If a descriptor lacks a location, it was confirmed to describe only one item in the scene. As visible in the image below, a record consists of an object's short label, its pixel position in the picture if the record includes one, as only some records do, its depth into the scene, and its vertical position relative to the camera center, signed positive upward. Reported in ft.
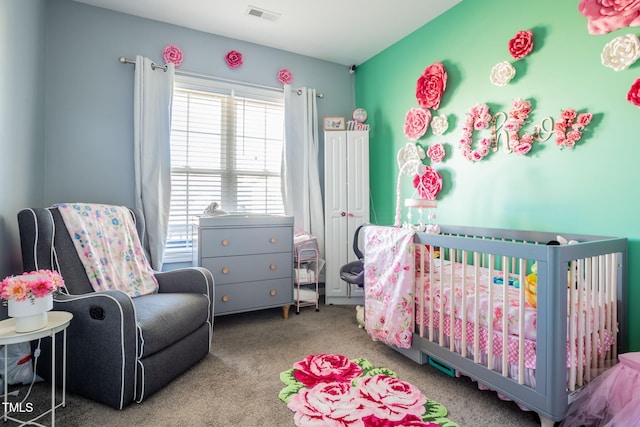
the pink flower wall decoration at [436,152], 8.67 +1.66
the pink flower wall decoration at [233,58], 9.89 +4.77
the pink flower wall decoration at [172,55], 9.07 +4.47
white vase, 4.21 -1.35
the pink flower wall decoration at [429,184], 8.73 +0.79
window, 9.46 +1.89
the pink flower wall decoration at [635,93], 5.08 +1.90
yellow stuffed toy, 4.61 -1.12
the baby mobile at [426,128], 8.63 +2.37
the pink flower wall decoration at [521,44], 6.55 +3.52
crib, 4.21 -1.62
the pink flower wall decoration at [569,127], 5.82 +1.60
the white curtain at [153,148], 8.64 +1.75
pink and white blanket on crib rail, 6.33 -1.51
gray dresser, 8.31 -1.26
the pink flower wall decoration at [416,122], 9.05 +2.62
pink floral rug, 4.69 -3.04
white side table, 4.08 -1.60
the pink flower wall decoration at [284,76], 10.62 +4.52
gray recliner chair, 4.88 -1.95
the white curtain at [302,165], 10.63 +1.59
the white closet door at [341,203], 10.61 +0.30
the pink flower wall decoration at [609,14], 5.09 +3.28
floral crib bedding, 4.56 -1.64
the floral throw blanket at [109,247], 6.15 -0.75
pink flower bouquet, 4.22 -1.02
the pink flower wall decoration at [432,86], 8.54 +3.48
